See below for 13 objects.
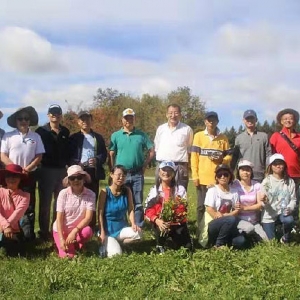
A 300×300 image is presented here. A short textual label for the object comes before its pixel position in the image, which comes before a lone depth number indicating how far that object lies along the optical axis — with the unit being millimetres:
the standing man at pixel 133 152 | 8203
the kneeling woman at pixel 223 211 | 7230
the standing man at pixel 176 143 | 8234
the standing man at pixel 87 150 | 8086
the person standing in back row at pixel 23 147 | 7598
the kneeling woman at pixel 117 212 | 7156
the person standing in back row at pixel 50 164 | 8016
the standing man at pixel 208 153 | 8125
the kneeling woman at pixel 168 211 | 7113
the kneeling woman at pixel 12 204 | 6793
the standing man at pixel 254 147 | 8273
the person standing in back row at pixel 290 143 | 8198
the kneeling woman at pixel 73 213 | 6812
